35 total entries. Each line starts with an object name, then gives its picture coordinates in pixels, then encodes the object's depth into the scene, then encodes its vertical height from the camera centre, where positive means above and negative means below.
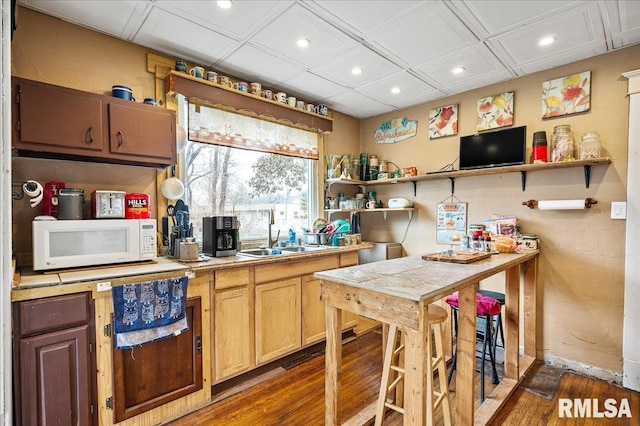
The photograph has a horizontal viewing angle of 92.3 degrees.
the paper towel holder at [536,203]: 2.45 +0.04
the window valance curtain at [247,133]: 2.61 +0.74
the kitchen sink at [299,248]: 3.13 -0.40
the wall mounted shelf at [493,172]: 2.40 +0.34
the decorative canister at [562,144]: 2.48 +0.52
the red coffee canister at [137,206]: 2.08 +0.03
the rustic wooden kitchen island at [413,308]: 1.27 -0.46
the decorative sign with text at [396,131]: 3.63 +0.96
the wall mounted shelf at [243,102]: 2.38 +0.97
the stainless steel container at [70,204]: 1.85 +0.04
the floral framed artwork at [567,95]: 2.51 +0.94
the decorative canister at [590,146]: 2.37 +0.47
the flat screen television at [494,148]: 2.76 +0.56
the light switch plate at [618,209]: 2.32 -0.03
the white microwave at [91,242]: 1.69 -0.19
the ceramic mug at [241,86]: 2.73 +1.10
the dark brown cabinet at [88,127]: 1.72 +0.52
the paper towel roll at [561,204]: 2.45 +0.02
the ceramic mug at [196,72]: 2.45 +1.11
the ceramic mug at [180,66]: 2.40 +1.13
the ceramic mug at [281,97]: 3.03 +1.11
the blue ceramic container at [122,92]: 2.07 +0.80
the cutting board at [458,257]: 1.95 -0.33
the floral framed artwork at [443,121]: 3.26 +0.94
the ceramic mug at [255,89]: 2.83 +1.11
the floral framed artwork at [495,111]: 2.90 +0.93
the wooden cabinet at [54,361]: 1.45 -0.75
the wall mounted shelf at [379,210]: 3.51 -0.02
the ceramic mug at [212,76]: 2.54 +1.11
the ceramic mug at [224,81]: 2.63 +1.11
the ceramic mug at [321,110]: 3.48 +1.12
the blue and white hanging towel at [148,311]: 1.71 -0.59
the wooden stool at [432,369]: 1.64 -0.90
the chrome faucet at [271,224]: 3.05 -0.15
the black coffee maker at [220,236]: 2.41 -0.21
